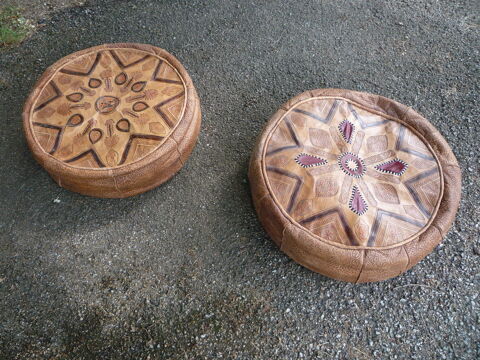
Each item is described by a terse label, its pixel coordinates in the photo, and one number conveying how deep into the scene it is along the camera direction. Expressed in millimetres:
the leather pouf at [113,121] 2158
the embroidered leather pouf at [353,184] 1907
